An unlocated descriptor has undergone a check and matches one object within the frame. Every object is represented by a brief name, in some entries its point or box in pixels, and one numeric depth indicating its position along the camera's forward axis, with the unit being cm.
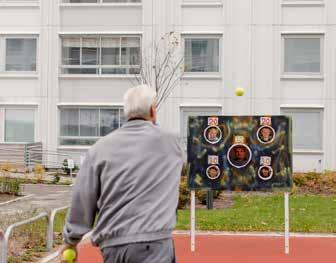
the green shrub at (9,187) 2020
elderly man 427
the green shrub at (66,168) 2918
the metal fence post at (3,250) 838
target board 1063
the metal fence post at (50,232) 1045
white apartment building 3047
